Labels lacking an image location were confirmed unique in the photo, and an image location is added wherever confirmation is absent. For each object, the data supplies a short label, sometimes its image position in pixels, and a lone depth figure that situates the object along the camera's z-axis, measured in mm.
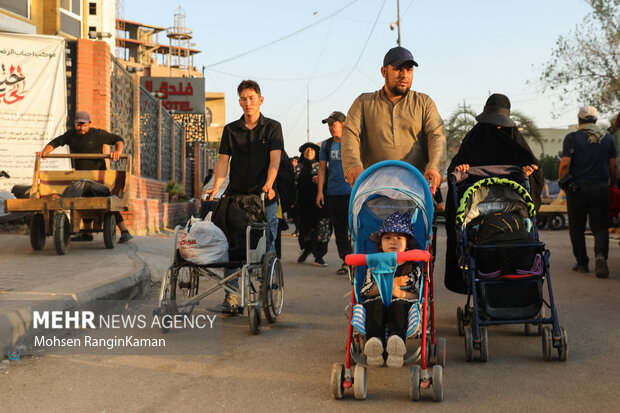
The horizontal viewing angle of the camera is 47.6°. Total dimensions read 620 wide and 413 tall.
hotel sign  35781
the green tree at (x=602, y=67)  30125
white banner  14500
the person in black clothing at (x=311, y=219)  11188
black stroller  4723
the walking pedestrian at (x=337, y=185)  9656
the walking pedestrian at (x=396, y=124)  5492
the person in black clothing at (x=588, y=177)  9555
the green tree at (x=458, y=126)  41625
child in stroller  3906
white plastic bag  5648
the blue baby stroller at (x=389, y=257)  3844
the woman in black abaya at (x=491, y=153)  5738
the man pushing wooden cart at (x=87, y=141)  10758
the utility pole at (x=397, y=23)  35125
